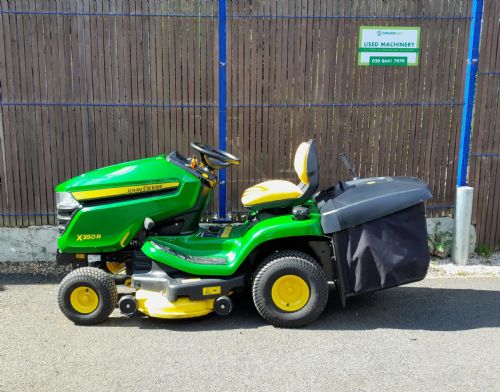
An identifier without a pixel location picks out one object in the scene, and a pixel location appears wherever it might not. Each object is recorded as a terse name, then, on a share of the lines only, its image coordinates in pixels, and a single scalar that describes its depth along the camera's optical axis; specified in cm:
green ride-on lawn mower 425
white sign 587
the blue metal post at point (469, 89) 571
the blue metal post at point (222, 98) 561
